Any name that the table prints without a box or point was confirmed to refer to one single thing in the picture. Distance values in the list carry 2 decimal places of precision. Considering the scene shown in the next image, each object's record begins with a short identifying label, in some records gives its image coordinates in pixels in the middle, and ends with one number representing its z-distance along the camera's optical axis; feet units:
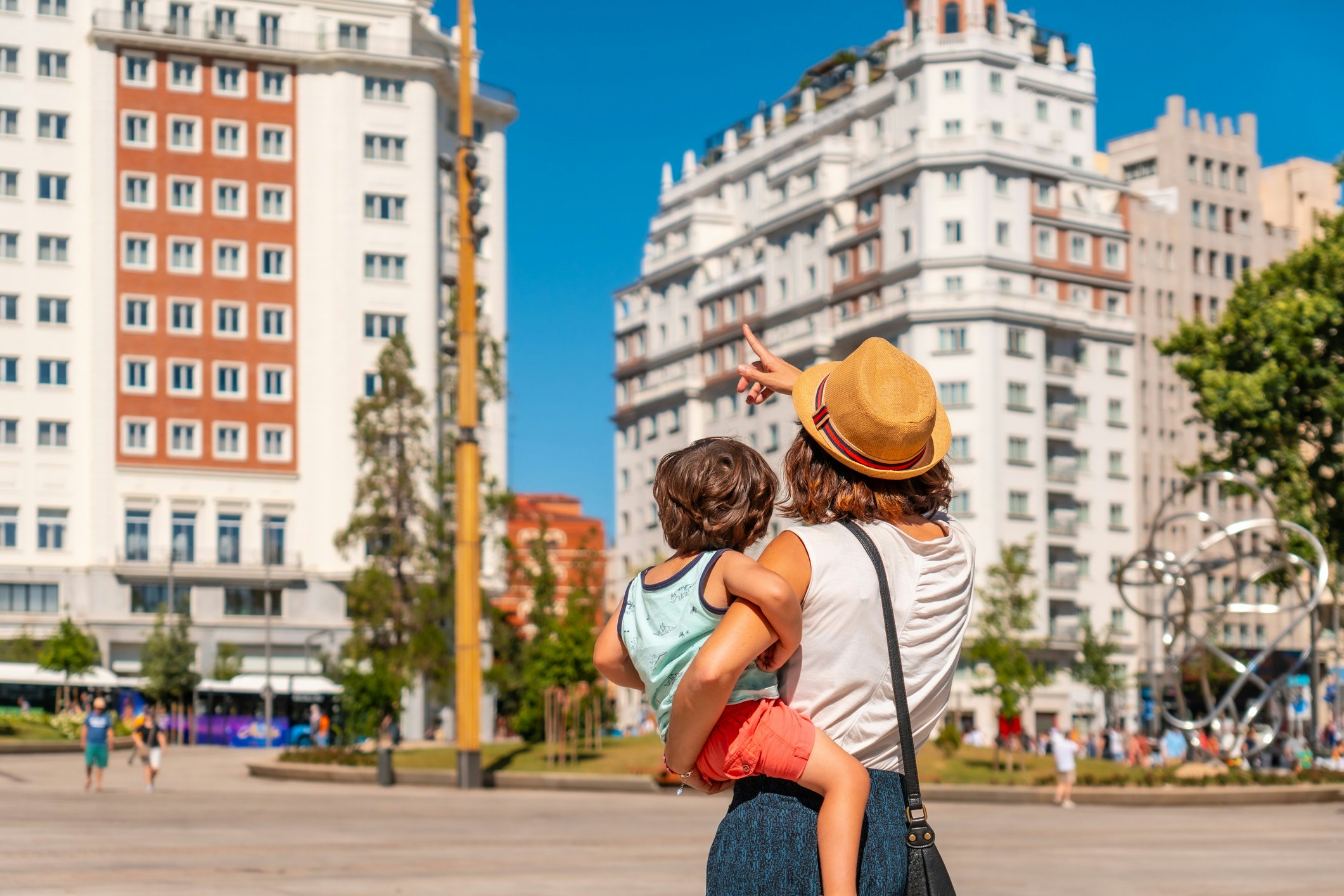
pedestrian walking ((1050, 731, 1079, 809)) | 90.94
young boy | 11.39
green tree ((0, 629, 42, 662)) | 214.69
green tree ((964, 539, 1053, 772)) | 128.16
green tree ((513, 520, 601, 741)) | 124.26
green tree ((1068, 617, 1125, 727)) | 248.32
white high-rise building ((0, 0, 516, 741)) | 236.63
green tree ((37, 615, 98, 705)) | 198.08
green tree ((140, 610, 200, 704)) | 211.20
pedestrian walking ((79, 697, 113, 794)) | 93.71
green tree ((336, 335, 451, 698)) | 196.95
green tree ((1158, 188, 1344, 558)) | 129.49
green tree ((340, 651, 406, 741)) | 126.62
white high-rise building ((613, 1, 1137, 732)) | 274.77
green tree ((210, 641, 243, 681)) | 224.12
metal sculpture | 114.42
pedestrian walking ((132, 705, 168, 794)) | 97.09
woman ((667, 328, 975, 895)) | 11.62
